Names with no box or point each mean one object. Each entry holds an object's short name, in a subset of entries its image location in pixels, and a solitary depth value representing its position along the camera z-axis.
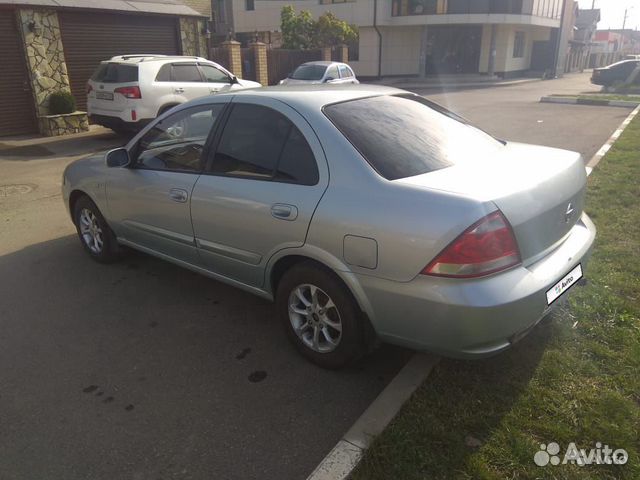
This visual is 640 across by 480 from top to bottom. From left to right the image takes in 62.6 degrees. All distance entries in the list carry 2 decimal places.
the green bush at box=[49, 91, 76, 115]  12.60
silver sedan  2.57
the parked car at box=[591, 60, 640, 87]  27.95
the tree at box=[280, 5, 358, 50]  27.84
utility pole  97.16
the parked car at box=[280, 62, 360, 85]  17.14
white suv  10.86
